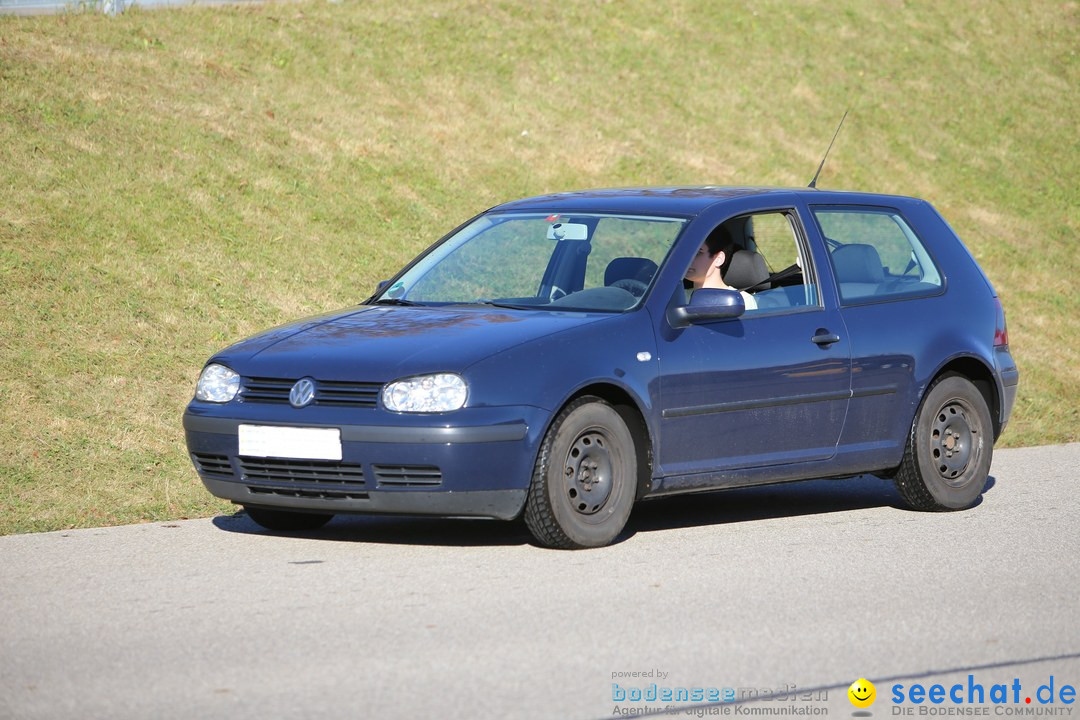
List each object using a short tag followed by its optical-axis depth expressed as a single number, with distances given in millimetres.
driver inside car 16672
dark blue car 14023
